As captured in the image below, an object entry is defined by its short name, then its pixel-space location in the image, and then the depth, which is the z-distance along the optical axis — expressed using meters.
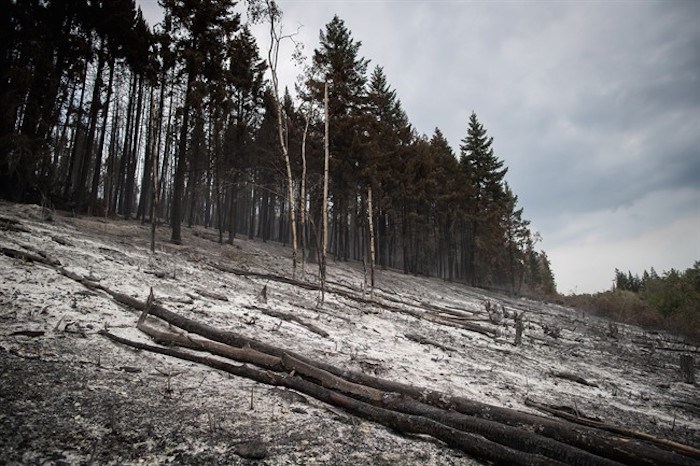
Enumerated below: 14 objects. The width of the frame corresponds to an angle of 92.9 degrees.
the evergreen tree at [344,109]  19.66
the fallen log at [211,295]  8.72
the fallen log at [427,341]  8.92
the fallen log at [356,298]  12.99
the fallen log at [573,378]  7.89
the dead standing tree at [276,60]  13.88
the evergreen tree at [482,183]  36.50
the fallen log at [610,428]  3.27
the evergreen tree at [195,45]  17.20
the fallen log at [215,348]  4.78
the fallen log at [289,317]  8.11
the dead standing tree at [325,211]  11.77
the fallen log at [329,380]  4.07
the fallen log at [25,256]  7.35
